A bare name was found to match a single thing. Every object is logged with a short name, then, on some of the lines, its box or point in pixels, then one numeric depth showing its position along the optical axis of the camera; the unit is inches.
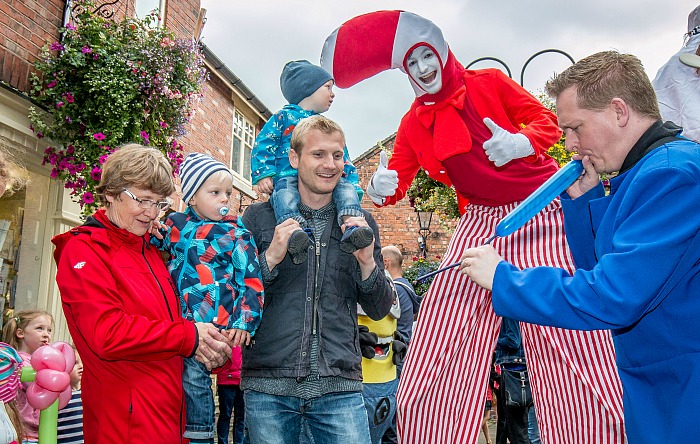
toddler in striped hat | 106.1
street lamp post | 596.1
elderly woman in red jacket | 96.6
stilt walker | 115.8
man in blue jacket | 76.2
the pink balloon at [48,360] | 95.2
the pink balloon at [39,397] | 93.8
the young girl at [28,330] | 178.5
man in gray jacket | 104.6
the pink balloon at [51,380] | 93.5
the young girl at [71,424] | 152.1
